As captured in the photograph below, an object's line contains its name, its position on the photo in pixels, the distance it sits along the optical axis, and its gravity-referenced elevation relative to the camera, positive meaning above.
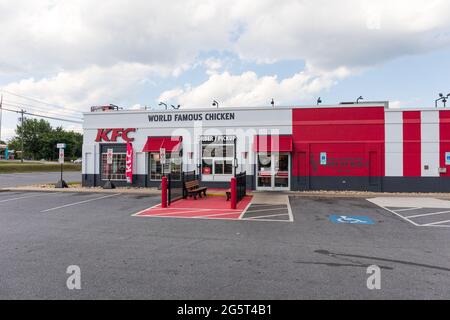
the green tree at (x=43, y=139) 71.44 +6.48
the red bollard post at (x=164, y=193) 11.36 -1.15
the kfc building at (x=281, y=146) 16.70 +1.25
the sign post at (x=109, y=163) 18.56 +0.11
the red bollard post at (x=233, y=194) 11.08 -1.14
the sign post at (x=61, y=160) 18.95 +0.29
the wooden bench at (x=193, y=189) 13.62 -1.22
